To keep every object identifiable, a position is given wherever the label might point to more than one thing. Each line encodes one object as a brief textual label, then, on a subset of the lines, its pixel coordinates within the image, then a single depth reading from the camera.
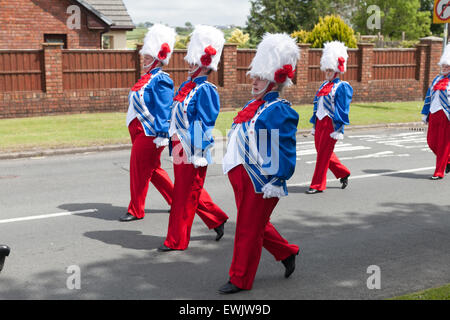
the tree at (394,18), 58.19
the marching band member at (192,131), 5.96
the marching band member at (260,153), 4.82
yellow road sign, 13.63
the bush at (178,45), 46.17
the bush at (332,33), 25.08
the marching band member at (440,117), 9.91
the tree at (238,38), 46.25
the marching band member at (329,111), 8.77
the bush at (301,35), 28.13
